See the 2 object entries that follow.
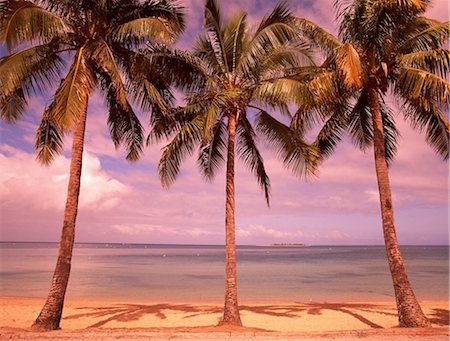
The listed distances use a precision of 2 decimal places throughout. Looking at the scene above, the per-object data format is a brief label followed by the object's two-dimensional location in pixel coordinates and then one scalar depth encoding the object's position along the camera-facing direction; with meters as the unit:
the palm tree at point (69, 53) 9.02
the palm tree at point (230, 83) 10.60
